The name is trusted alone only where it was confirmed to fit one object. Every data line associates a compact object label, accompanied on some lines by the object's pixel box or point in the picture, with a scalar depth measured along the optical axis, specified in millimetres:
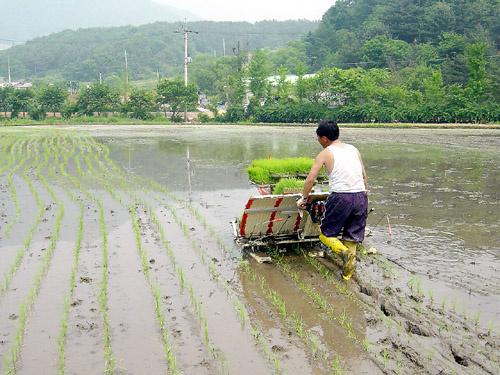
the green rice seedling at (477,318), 4184
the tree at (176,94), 50062
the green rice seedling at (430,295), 4707
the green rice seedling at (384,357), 3586
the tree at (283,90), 49531
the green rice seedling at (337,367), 3479
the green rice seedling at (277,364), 3576
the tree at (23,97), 50531
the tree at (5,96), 51666
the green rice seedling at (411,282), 5088
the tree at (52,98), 50844
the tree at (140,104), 50562
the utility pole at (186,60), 49388
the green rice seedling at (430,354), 3645
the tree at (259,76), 52125
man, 4988
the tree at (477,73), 39094
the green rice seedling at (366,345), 3777
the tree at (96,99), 51000
